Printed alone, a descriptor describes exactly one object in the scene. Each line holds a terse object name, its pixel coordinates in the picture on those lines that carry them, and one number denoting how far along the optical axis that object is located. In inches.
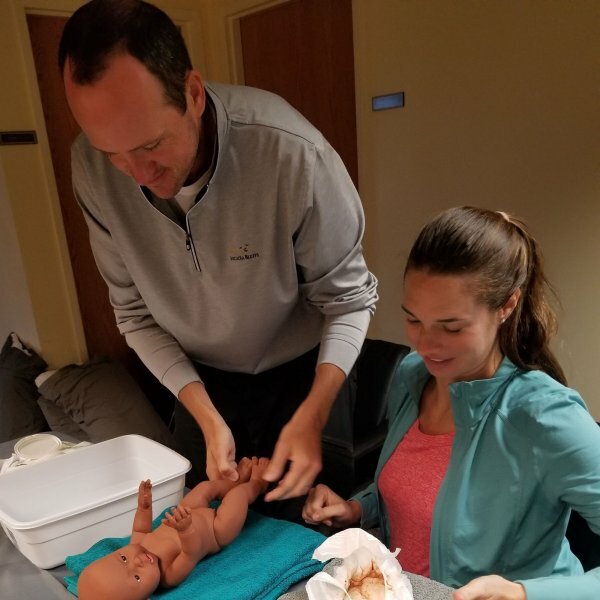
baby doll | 34.4
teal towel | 35.2
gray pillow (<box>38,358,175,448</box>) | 105.3
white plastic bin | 39.9
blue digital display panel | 100.8
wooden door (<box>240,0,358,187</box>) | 109.3
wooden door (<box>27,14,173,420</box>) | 110.4
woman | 38.0
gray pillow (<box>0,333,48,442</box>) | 109.7
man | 40.4
